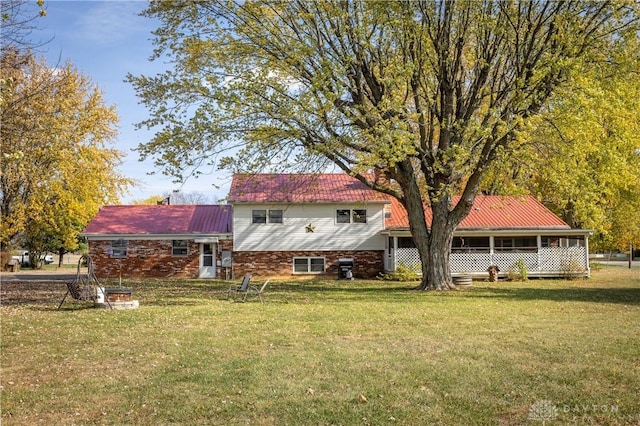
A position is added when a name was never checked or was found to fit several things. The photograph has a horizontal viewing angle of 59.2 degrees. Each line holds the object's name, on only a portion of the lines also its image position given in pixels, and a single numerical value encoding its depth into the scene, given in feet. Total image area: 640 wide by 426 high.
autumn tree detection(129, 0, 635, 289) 56.13
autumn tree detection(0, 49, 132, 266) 90.33
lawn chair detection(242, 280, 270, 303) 56.37
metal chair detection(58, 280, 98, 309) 48.91
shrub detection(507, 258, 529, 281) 93.06
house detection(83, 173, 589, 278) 102.27
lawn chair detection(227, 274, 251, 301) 58.77
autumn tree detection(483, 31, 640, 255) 51.39
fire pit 49.21
